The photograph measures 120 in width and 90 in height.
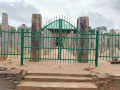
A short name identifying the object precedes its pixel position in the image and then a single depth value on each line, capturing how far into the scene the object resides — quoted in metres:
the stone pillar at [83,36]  5.30
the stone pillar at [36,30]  5.45
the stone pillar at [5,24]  6.47
